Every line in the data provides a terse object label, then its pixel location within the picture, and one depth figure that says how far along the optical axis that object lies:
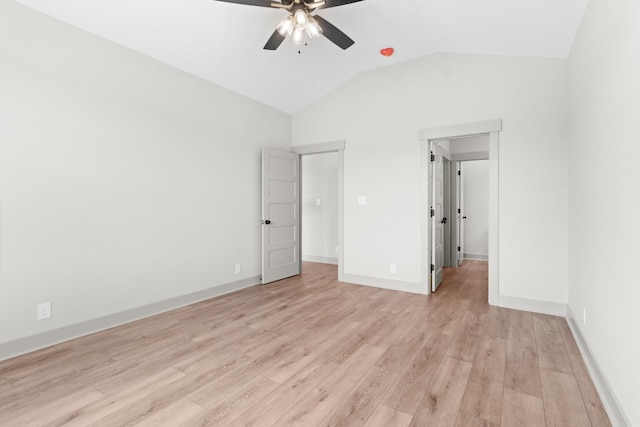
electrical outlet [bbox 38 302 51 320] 2.62
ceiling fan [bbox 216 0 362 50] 2.42
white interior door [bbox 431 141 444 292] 4.29
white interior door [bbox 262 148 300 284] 4.73
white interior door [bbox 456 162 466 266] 6.25
